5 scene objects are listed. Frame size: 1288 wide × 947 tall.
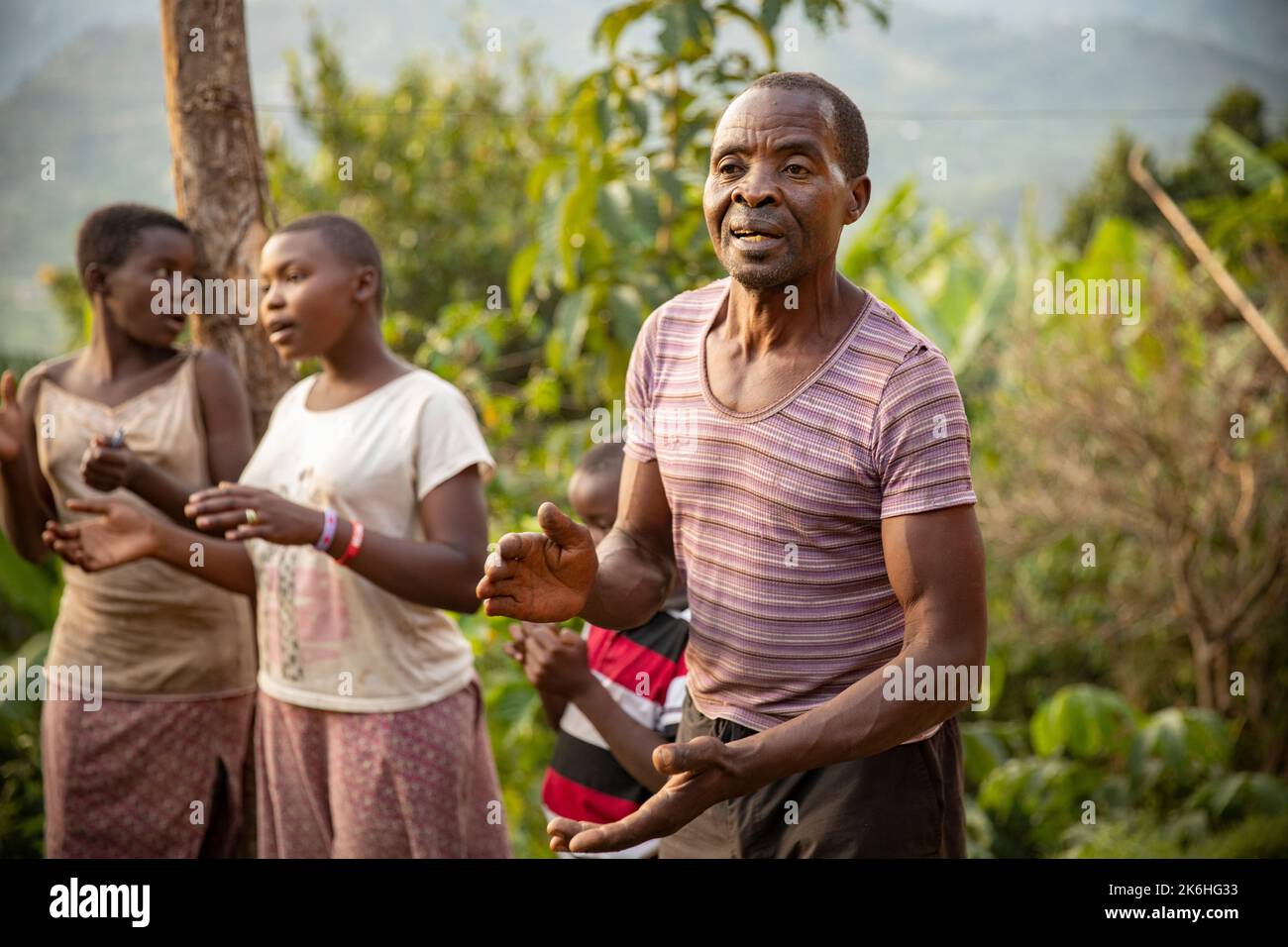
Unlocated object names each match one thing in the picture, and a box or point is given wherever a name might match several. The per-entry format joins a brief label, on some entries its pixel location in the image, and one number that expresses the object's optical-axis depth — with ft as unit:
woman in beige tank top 8.88
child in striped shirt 7.35
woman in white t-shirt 7.66
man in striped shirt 4.94
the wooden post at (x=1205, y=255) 16.53
